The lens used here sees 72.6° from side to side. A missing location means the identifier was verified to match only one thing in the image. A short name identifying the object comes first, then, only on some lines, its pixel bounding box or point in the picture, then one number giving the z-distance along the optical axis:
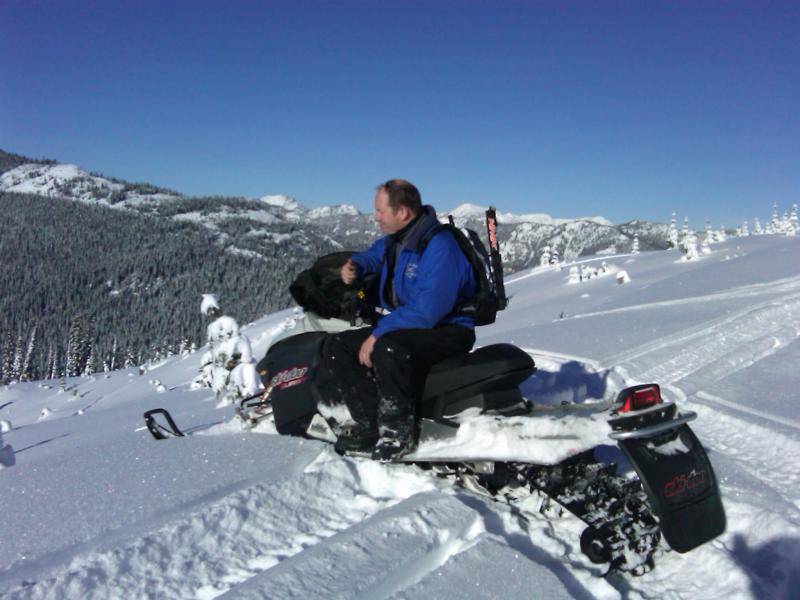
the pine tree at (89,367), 81.00
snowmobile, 2.28
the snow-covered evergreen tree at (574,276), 25.32
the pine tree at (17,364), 84.62
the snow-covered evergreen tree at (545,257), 42.91
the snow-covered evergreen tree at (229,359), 11.35
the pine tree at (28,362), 84.88
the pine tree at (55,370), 95.58
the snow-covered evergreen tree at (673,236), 45.46
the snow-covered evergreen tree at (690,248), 24.12
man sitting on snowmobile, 3.09
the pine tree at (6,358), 83.31
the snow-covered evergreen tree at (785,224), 44.83
